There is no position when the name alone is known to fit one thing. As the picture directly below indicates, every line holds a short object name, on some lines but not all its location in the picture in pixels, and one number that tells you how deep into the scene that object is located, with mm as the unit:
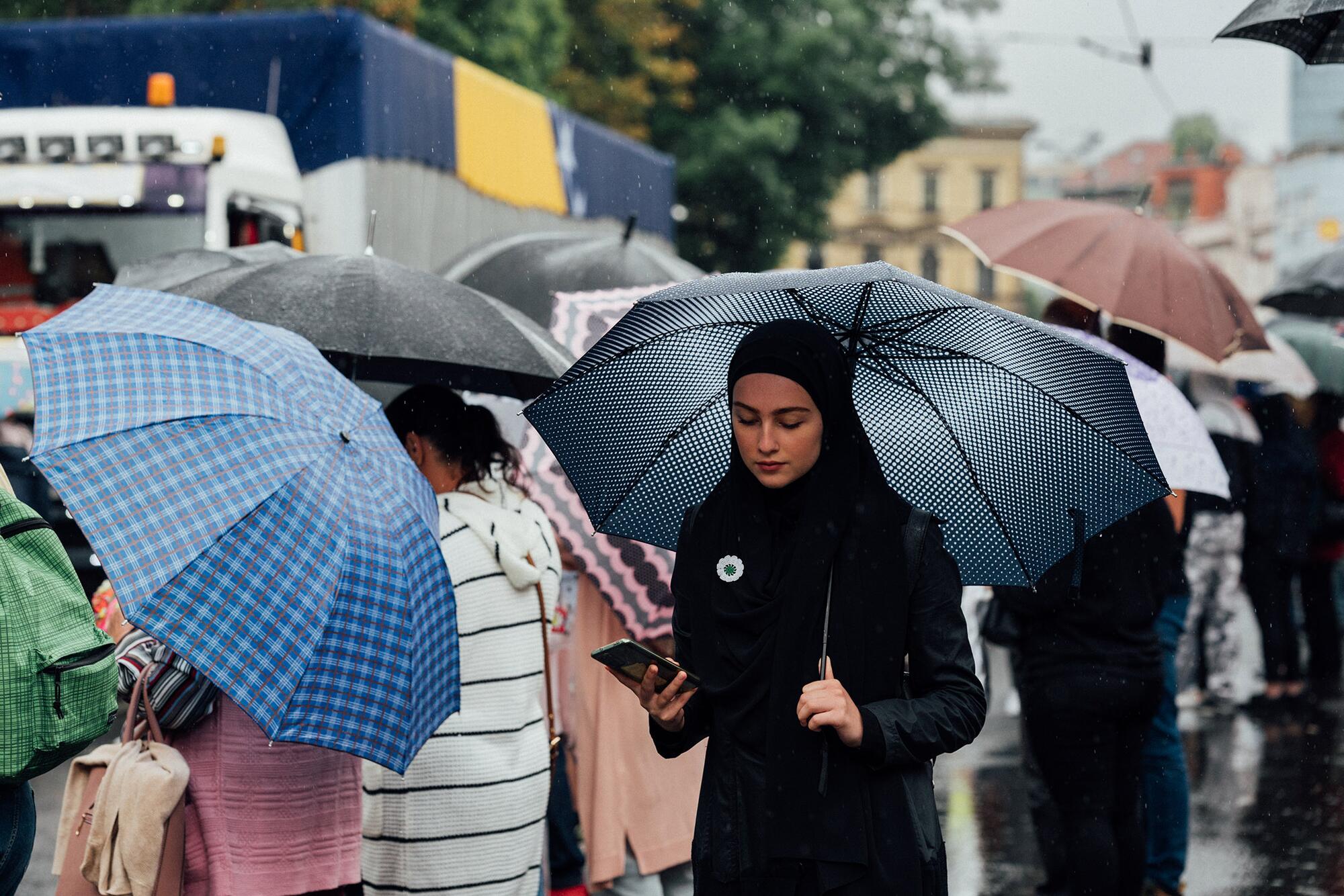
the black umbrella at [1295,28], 4543
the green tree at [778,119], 30406
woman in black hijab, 3293
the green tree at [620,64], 29062
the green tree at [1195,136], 112438
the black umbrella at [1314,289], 11383
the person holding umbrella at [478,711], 4648
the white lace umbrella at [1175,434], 5688
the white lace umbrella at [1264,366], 9805
